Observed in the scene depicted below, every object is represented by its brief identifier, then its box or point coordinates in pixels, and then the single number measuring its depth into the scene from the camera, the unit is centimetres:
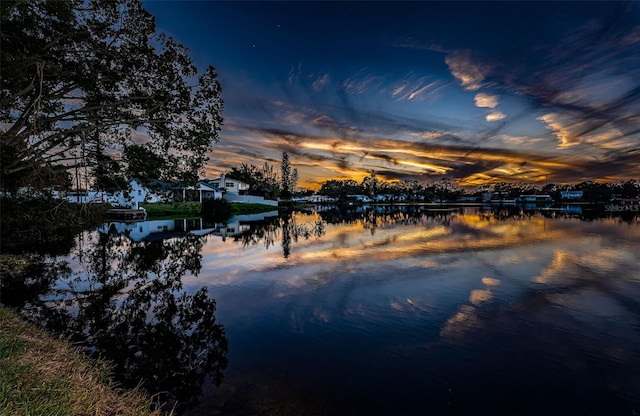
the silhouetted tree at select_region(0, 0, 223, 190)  1135
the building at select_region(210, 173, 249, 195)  9325
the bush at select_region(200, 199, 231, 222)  6161
